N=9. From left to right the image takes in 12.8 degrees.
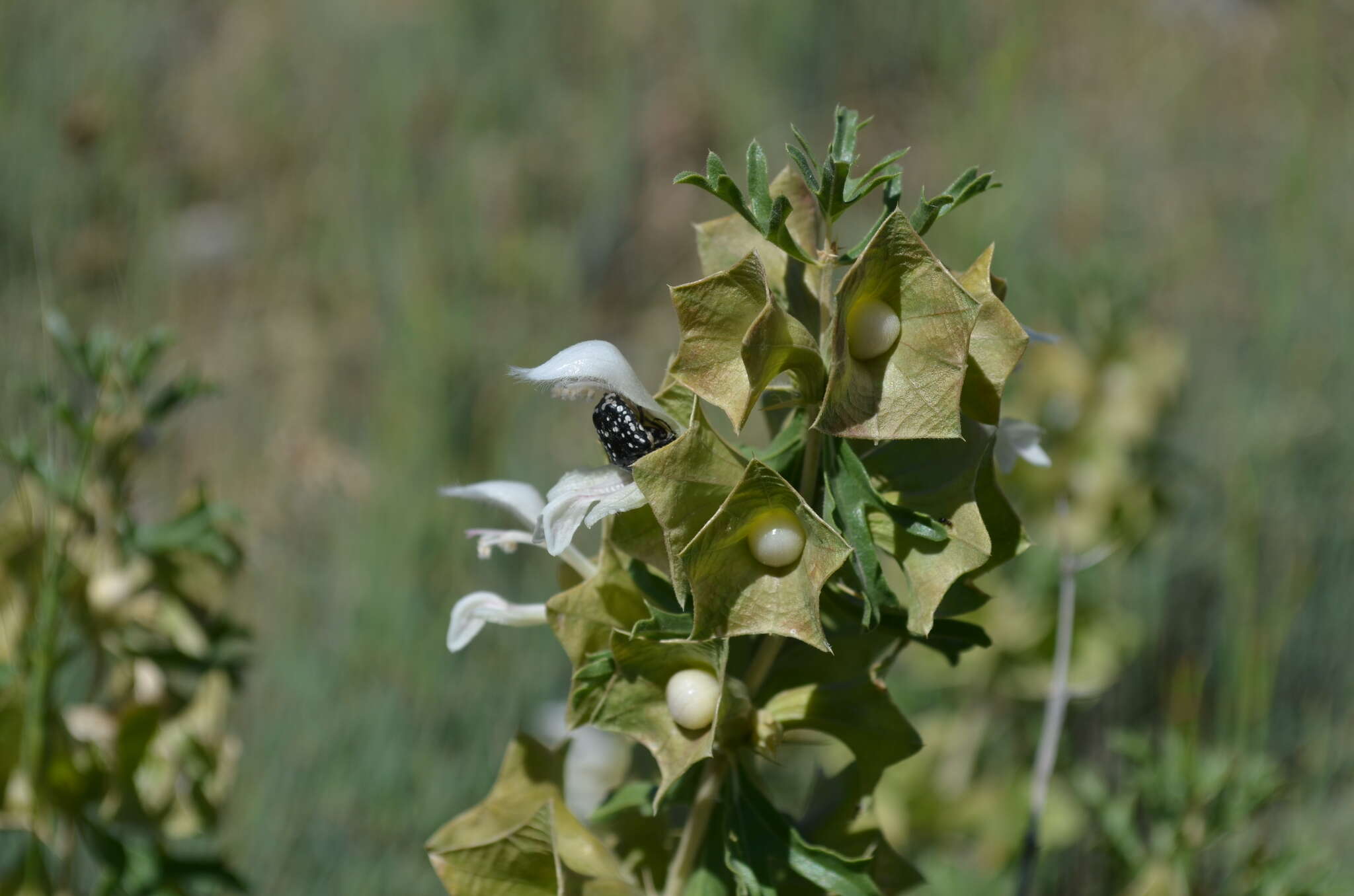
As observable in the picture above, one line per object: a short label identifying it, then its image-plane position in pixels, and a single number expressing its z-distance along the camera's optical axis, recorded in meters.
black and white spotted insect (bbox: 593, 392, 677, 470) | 0.66
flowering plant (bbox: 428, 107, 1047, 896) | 0.64
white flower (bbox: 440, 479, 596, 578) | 0.67
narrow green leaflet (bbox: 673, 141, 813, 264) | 0.64
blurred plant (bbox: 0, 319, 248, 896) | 0.71
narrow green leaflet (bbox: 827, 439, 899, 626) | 0.65
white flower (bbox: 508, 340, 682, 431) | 0.65
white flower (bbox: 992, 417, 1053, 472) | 0.66
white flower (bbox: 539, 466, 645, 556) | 0.65
